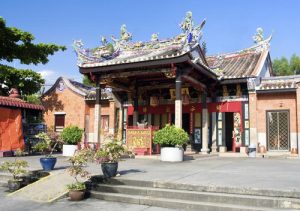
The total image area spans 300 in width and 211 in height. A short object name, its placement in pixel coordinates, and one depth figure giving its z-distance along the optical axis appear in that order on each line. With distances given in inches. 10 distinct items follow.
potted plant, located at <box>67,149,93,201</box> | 272.5
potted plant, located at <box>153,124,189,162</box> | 456.8
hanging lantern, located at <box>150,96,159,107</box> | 726.5
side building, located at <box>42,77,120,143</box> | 798.5
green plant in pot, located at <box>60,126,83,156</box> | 565.3
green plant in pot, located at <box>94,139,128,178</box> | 307.6
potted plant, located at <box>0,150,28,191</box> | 314.2
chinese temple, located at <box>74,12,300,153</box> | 544.1
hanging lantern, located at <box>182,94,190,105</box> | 675.4
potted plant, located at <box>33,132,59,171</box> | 370.2
